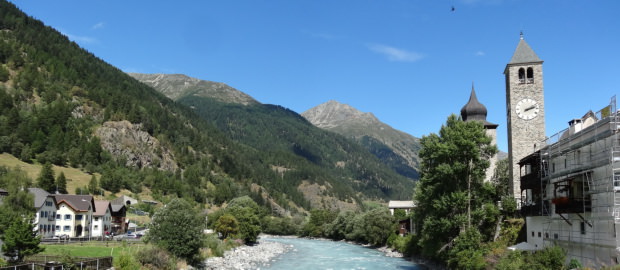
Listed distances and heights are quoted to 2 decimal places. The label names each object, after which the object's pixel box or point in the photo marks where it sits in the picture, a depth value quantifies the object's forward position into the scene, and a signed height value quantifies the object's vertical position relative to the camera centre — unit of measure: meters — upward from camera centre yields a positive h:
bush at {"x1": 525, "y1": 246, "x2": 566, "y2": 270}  32.29 -4.12
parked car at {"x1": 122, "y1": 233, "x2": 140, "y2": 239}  68.49 -6.34
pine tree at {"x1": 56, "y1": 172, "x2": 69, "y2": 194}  105.06 +1.59
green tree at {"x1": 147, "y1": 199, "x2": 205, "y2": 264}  46.81 -3.73
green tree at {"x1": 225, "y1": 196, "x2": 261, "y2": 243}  92.62 -5.44
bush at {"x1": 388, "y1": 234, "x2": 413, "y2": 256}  73.25 -7.77
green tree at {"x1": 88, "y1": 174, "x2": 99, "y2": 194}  114.75 +1.33
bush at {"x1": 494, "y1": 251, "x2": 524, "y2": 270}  34.75 -4.76
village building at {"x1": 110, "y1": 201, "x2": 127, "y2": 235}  94.06 -5.29
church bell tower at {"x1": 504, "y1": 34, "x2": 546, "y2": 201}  50.12 +9.24
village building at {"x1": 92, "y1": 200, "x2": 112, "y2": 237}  86.44 -4.86
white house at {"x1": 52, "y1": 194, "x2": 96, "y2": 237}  78.88 -3.86
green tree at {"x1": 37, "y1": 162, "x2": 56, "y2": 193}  101.32 +2.35
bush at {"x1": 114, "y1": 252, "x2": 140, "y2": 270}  37.98 -5.59
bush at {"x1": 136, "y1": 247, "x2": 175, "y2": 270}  41.91 -5.75
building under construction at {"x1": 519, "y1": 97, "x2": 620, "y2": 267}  28.00 +0.41
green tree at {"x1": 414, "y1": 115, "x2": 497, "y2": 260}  45.31 +1.71
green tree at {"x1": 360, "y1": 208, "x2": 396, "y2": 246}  94.56 -6.07
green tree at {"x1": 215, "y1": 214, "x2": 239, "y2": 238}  87.69 -5.76
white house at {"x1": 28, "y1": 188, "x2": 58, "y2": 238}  72.13 -2.99
